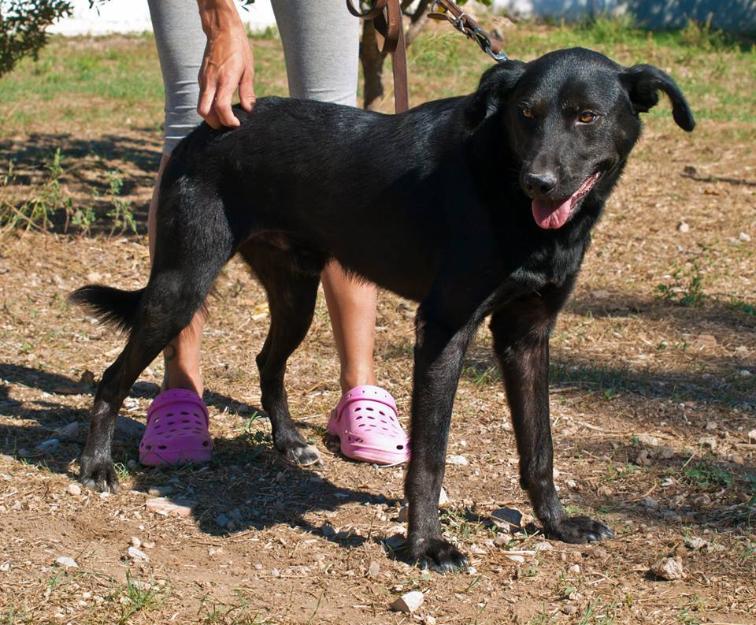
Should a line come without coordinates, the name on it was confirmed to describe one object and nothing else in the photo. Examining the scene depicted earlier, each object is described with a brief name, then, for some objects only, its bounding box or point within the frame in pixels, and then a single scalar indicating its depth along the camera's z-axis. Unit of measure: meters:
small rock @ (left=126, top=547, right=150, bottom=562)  2.91
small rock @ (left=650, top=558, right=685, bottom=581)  2.86
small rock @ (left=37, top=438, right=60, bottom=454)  3.66
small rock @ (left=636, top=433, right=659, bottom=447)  3.78
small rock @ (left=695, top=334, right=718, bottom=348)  4.75
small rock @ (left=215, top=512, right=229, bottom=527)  3.21
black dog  2.79
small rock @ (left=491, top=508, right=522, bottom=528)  3.23
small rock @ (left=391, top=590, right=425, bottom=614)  2.69
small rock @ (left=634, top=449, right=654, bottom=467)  3.62
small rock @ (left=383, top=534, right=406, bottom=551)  3.04
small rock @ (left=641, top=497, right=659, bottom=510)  3.33
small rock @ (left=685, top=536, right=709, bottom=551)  3.04
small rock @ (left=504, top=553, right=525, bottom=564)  3.01
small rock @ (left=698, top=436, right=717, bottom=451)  3.74
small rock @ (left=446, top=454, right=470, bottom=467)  3.64
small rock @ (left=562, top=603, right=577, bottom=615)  2.71
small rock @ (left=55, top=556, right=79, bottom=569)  2.78
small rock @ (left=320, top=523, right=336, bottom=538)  3.15
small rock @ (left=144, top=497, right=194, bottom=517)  3.26
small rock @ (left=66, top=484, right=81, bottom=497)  3.33
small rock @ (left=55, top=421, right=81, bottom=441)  3.78
